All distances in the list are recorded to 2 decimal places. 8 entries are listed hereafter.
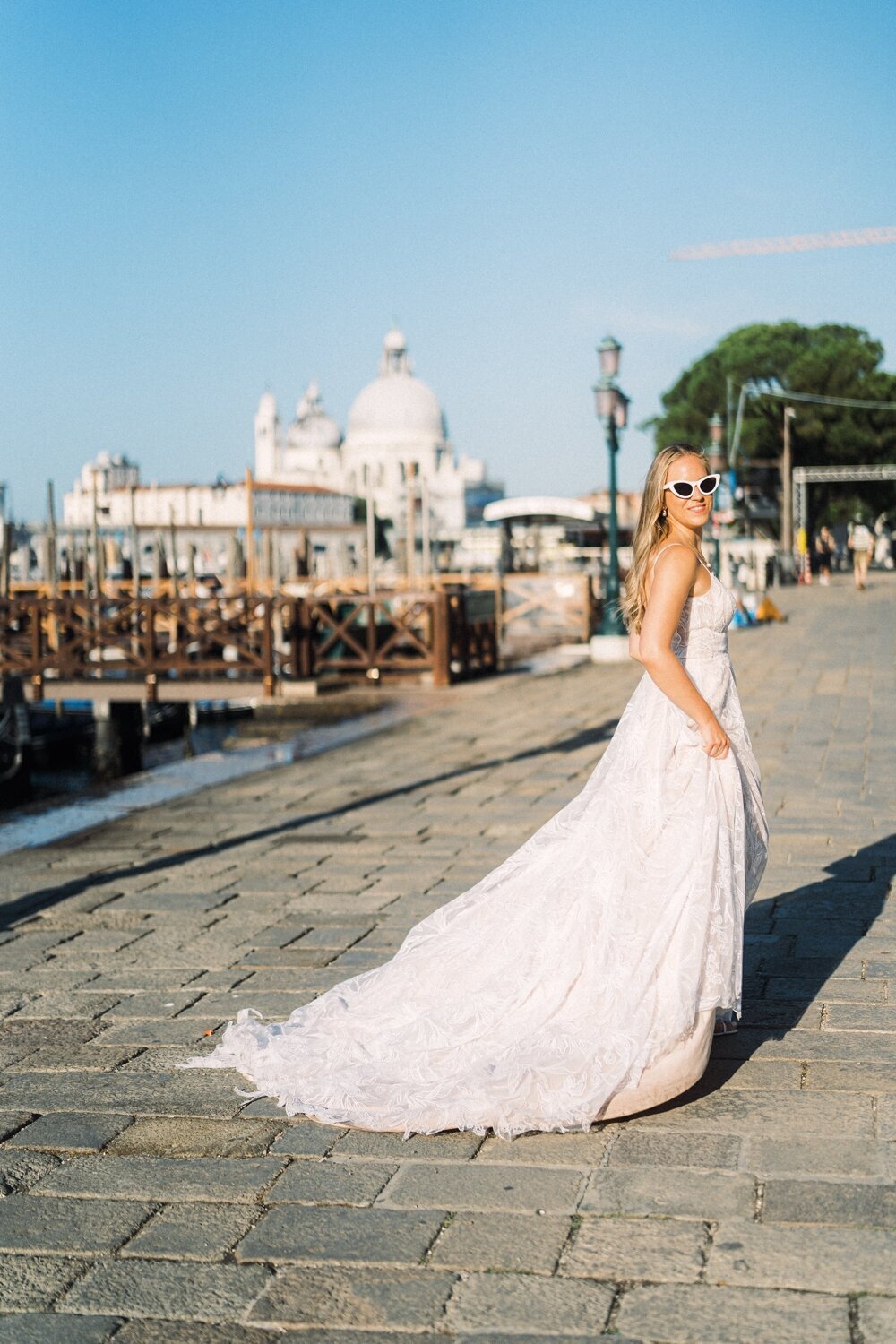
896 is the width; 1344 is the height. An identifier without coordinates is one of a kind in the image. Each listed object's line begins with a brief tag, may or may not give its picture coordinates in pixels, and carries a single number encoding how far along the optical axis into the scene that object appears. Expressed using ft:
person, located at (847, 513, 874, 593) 107.65
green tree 188.03
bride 10.73
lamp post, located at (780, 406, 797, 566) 154.22
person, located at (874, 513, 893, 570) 230.89
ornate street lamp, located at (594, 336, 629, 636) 58.75
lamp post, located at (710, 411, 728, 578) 86.34
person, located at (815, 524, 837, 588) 133.39
